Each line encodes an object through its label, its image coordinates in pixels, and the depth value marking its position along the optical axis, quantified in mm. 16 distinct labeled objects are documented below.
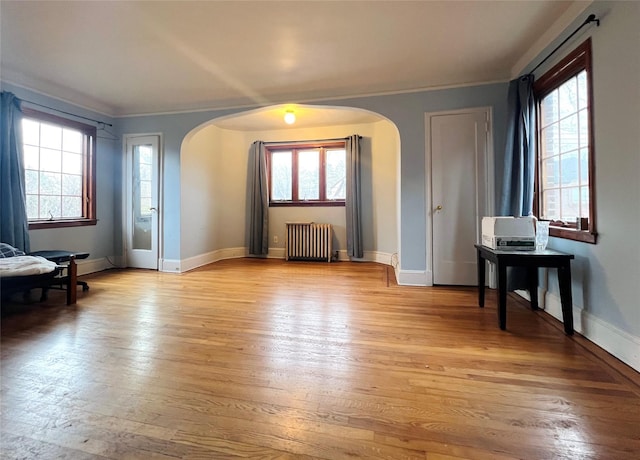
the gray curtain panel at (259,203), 5609
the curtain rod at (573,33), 1938
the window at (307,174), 5500
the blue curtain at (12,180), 3146
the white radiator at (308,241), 5367
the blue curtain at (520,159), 2711
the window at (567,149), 2084
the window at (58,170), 3605
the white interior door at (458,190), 3342
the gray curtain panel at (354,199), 5172
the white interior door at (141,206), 4441
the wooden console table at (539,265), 2111
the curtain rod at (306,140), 5355
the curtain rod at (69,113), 3525
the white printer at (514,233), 2311
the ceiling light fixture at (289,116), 4322
